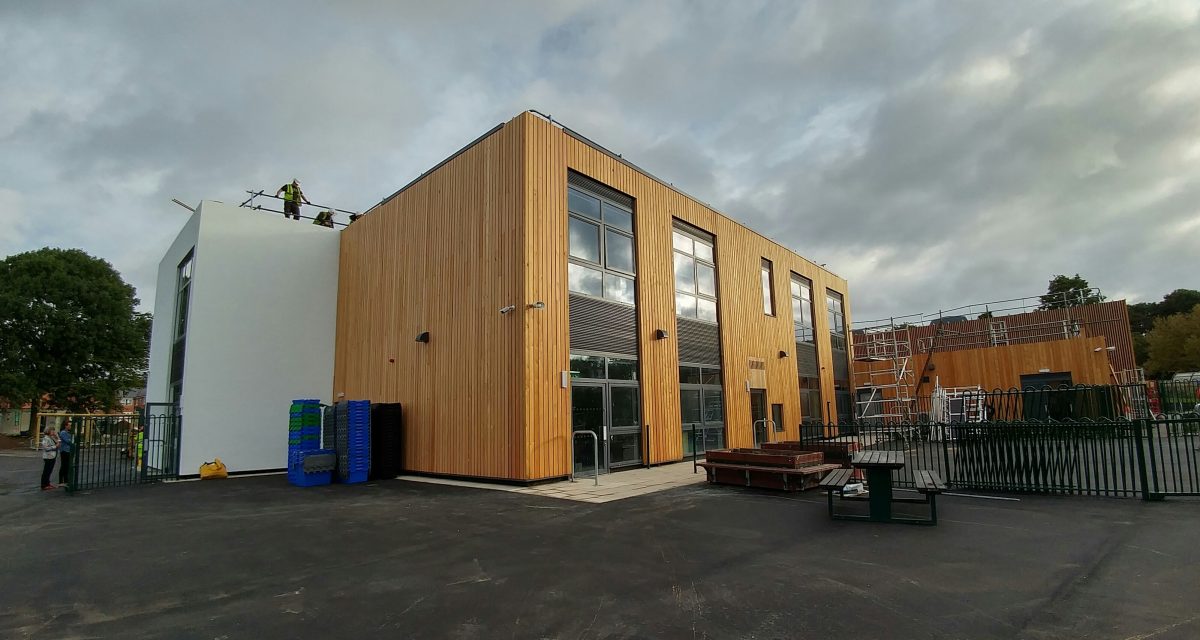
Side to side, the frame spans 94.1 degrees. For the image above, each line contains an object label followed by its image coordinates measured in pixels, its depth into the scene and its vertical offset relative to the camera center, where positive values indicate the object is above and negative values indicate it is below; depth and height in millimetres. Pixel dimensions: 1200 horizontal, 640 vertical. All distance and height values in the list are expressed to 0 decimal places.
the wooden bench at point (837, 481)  6594 -1094
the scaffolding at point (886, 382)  24719 +352
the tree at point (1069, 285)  43738 +9216
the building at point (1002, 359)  23000 +1211
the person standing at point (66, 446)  11969 -770
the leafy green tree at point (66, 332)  28406 +4163
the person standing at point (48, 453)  12131 -923
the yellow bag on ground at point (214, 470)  13703 -1564
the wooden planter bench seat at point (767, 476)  8930 -1395
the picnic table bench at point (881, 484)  6426 -1101
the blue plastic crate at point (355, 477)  11984 -1601
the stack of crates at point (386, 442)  12711 -927
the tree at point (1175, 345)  37312 +2537
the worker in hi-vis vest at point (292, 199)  16844 +6190
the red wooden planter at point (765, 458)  9102 -1119
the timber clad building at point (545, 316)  10906 +1928
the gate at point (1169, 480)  7203 -1440
